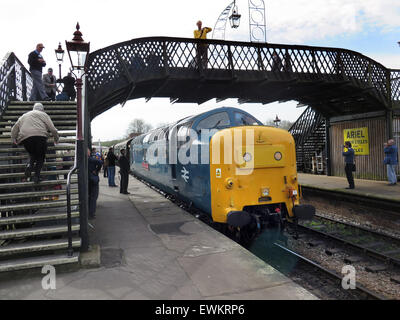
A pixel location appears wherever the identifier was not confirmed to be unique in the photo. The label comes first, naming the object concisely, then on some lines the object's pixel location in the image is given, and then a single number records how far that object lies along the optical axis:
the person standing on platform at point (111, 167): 14.03
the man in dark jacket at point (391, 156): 11.48
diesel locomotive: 5.72
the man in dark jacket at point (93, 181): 7.78
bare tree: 87.45
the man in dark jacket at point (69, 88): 10.61
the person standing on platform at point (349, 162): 11.49
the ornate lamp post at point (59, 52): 15.18
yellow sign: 14.45
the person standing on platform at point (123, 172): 11.93
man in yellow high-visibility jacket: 10.64
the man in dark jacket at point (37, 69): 9.50
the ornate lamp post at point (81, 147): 4.97
